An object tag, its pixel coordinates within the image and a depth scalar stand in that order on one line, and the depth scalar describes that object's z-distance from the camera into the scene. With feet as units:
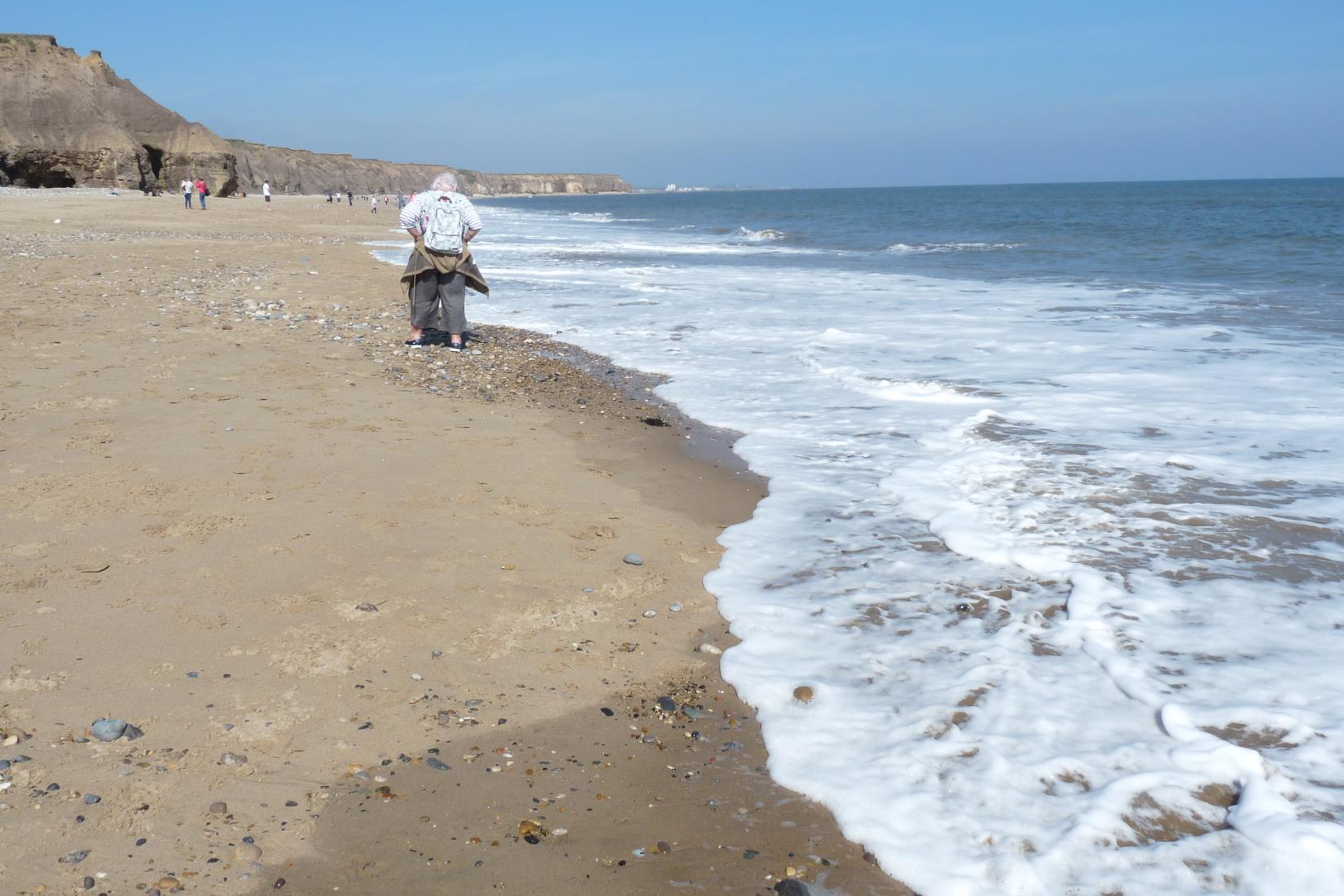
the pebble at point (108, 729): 8.45
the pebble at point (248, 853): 7.16
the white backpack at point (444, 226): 26.76
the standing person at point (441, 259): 26.78
